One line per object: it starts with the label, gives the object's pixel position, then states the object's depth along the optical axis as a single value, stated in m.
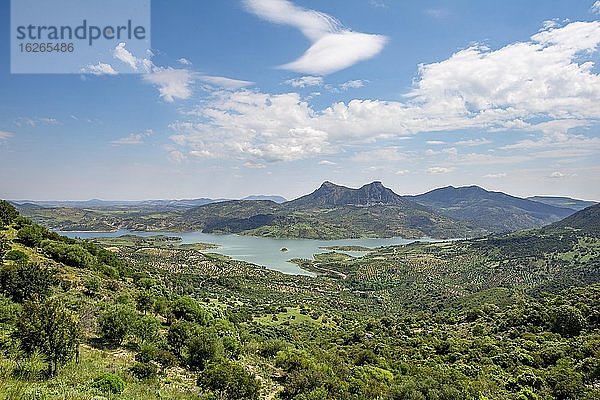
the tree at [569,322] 36.47
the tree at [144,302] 24.72
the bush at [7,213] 34.74
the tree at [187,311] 26.20
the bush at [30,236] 30.64
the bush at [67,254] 29.11
